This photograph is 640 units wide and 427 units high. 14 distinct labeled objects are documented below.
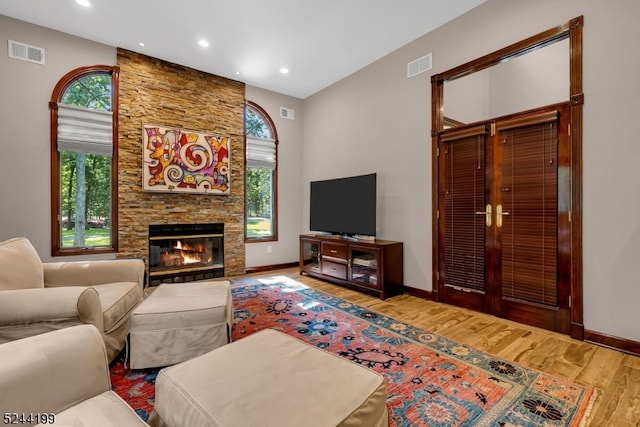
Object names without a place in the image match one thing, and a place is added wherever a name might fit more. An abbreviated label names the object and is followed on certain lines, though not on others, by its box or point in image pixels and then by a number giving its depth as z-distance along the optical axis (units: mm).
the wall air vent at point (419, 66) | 3480
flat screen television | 3764
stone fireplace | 3846
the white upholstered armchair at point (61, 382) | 878
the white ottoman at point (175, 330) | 1882
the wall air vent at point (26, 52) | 3215
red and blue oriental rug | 1510
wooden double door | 2482
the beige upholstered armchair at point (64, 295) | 1484
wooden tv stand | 3469
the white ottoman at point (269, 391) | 907
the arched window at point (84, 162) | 3469
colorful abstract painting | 3971
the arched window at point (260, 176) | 4984
